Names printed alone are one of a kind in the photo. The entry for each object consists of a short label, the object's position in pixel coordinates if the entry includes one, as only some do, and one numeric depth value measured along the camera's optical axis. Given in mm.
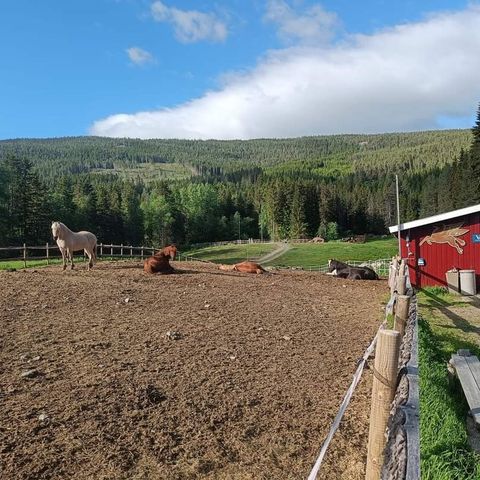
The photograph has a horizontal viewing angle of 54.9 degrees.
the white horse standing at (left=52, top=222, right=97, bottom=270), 17078
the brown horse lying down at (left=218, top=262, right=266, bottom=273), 20781
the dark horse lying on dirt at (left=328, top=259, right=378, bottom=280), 21500
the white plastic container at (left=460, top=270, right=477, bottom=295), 17766
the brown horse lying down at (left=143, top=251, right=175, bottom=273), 16781
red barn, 18719
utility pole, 20011
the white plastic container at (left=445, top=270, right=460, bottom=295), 18125
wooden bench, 5098
